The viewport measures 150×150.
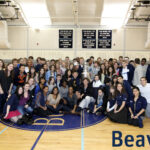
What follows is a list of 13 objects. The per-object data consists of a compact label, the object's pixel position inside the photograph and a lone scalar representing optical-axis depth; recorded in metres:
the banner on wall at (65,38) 10.09
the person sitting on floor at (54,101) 5.11
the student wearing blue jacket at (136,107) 4.27
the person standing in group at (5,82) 4.67
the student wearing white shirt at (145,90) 4.77
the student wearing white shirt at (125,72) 5.83
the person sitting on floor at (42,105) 4.88
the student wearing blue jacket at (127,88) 4.76
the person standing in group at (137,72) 5.75
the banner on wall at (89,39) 10.02
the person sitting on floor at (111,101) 4.75
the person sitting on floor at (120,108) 4.45
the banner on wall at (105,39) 10.02
